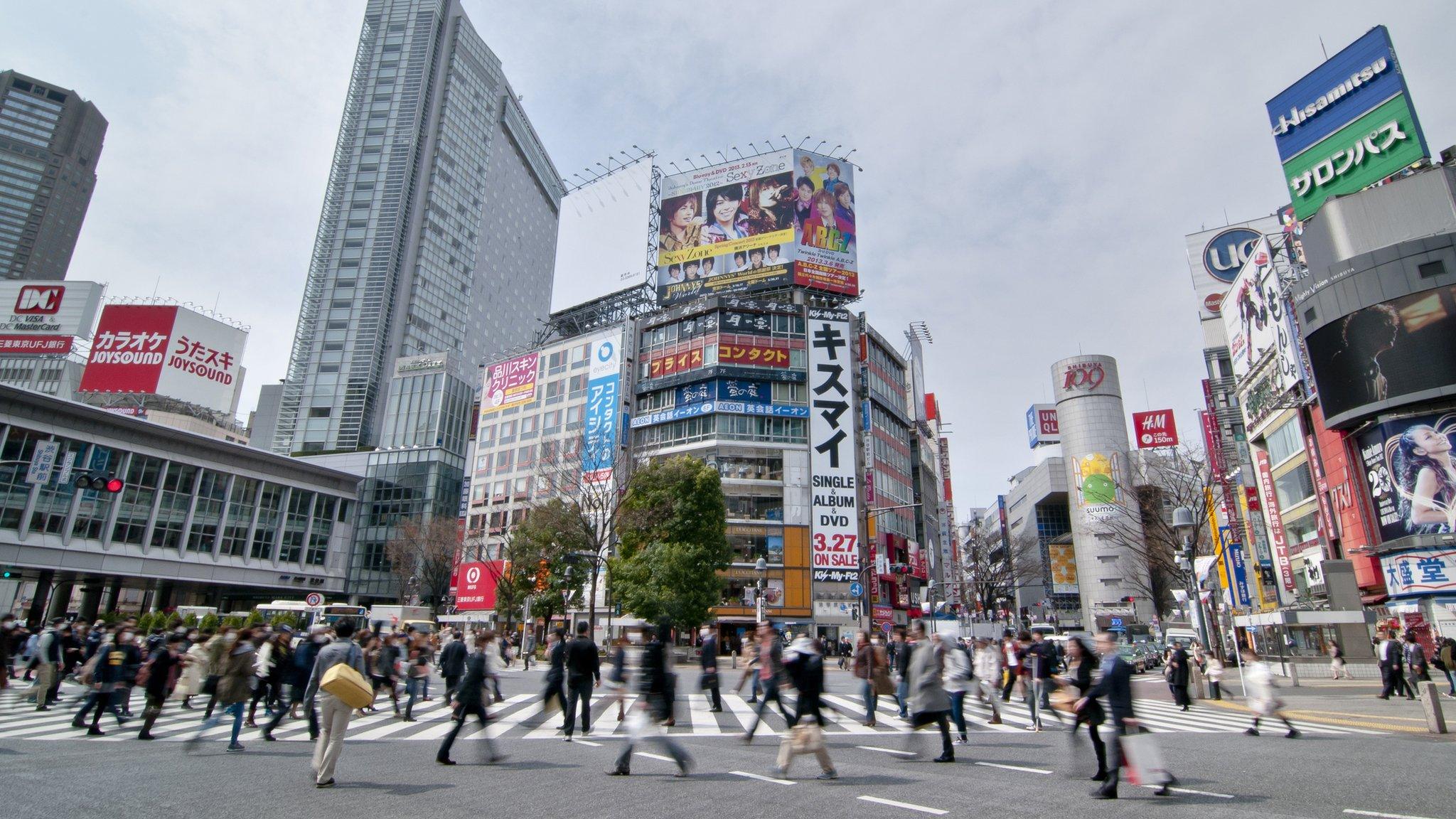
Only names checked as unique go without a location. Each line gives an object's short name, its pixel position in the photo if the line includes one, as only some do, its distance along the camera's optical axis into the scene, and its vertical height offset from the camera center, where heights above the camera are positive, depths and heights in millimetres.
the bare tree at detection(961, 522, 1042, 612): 70875 +6012
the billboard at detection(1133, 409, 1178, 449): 83062 +22068
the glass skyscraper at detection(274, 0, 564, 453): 86000 +49680
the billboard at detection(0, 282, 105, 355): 55125 +22590
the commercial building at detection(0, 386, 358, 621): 44438 +6544
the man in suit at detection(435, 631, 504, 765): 8867 -898
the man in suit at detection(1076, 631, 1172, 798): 7371 -673
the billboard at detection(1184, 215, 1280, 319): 56094 +27524
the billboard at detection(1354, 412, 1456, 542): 28328 +6018
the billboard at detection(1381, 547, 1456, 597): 27641 +2179
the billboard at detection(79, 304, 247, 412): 53344 +18745
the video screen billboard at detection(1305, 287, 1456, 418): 28984 +11122
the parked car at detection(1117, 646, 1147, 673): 30353 -1262
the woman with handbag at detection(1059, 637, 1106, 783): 7848 -640
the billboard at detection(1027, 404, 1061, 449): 101250 +26978
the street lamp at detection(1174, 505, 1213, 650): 24719 +2278
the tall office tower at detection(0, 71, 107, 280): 133000 +79809
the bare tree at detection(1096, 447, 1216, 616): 43250 +7846
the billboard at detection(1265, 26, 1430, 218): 33438 +23486
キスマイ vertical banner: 49250 +11870
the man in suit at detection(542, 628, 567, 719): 11022 -783
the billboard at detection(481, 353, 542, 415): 63906 +20179
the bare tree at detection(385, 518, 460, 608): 55938 +4892
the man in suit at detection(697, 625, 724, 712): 15000 -839
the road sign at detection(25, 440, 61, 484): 36656 +7575
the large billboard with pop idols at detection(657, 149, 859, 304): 54688 +29134
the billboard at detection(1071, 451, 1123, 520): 79812 +15570
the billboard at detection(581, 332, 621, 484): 53594 +16398
